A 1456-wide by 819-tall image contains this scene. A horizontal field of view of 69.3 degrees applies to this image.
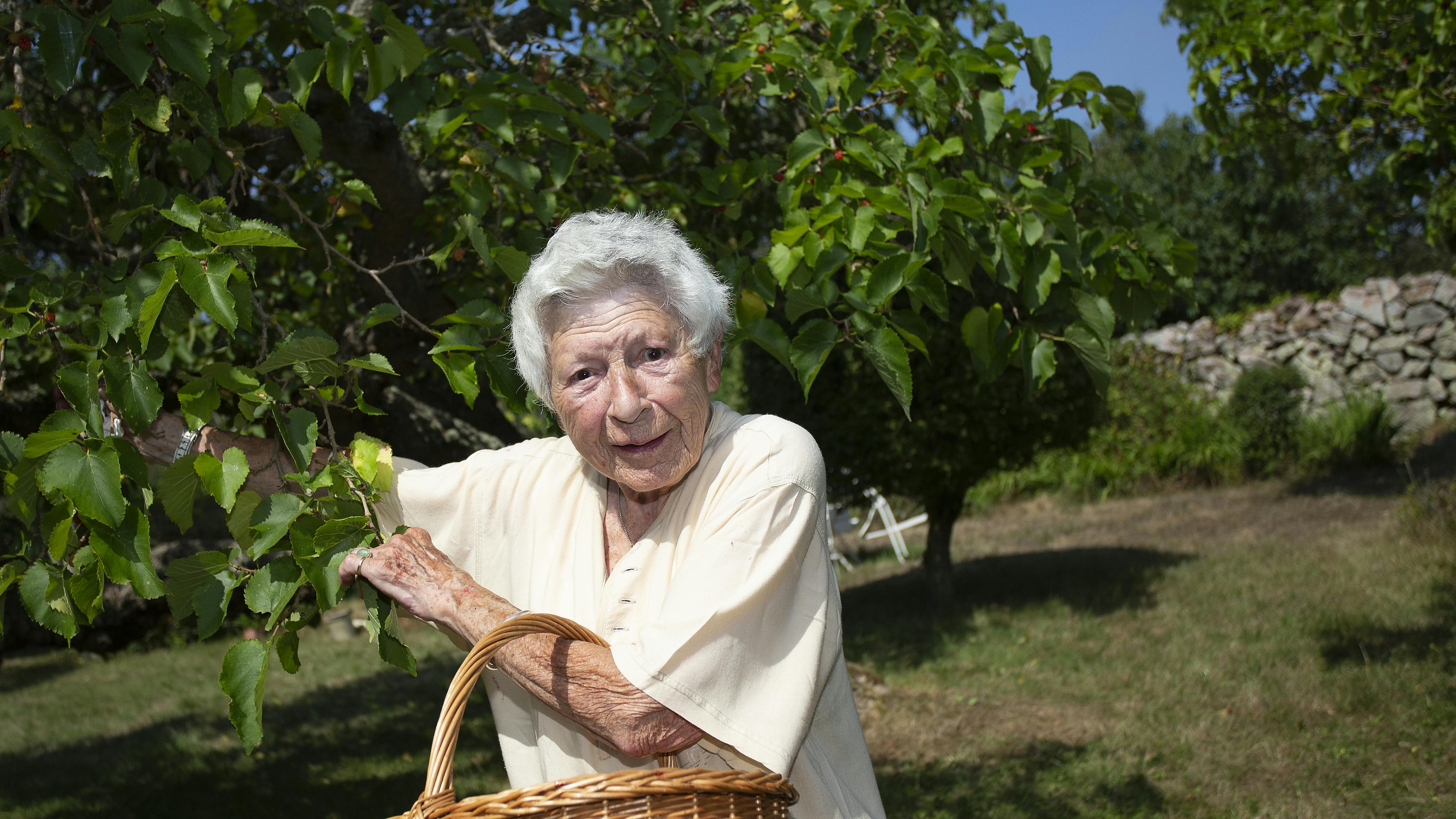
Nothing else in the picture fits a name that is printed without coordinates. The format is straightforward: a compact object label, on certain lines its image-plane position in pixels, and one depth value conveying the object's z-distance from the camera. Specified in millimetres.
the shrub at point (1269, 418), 11766
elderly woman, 1508
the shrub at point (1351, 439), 11336
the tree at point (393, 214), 1696
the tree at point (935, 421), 7527
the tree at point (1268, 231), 18641
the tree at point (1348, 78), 4695
